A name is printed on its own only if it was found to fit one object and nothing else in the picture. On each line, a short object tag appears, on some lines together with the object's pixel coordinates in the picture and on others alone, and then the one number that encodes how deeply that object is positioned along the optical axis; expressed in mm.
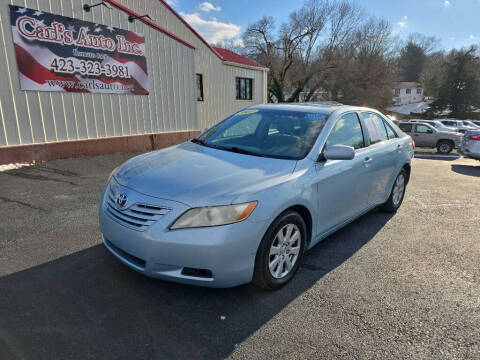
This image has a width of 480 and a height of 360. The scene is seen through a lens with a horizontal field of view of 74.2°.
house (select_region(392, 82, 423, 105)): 81188
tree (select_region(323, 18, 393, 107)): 38500
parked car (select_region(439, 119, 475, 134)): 26819
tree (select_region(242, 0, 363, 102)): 38688
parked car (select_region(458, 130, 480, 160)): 11023
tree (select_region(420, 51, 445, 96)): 50519
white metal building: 7418
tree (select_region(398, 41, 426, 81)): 80500
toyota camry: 2406
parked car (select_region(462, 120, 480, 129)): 27581
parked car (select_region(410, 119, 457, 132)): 19944
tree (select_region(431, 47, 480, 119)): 40562
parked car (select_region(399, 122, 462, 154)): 16234
